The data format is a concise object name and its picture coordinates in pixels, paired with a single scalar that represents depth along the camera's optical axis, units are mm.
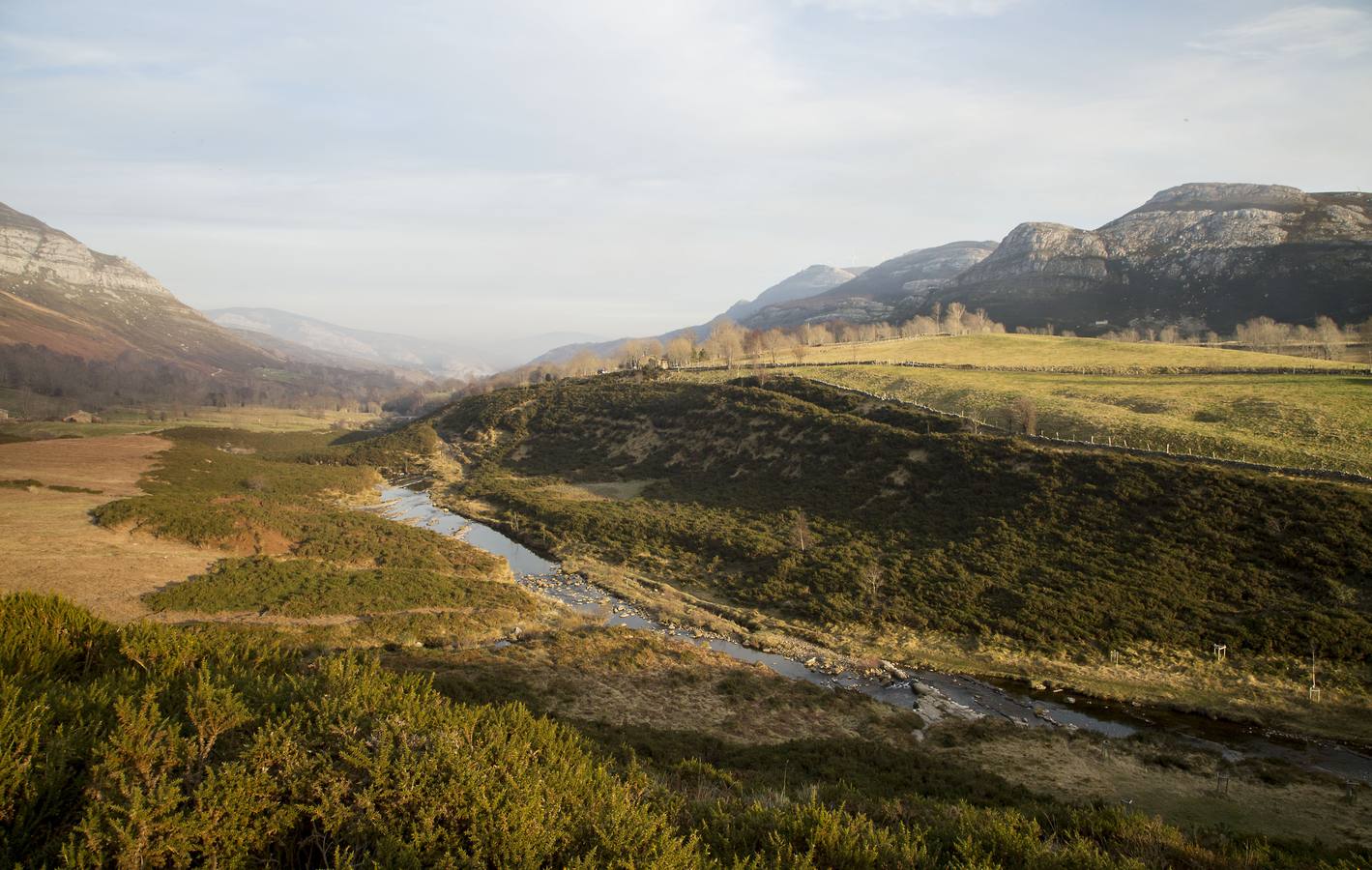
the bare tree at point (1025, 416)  57938
